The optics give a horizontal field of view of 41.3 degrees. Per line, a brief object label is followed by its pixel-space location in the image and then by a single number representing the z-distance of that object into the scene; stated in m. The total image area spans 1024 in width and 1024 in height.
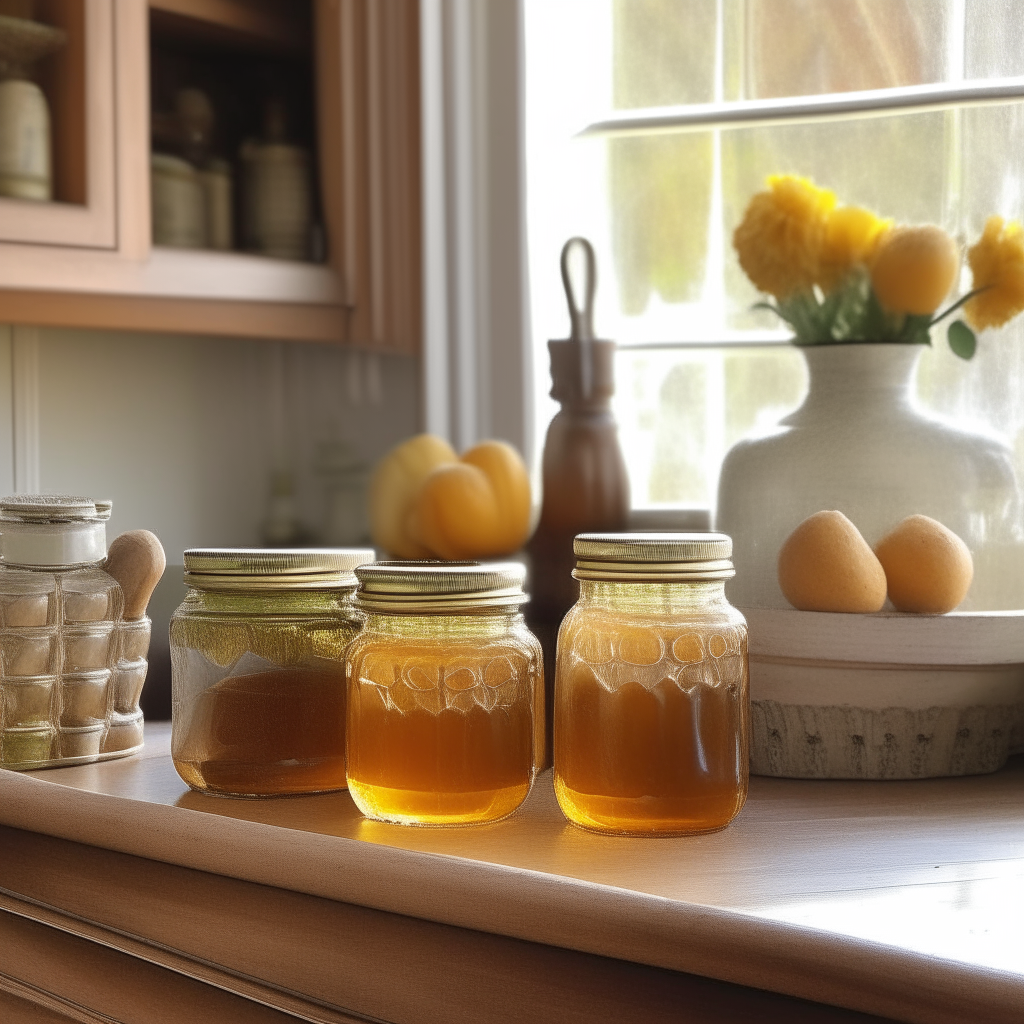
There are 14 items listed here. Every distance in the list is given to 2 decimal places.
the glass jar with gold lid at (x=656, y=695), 0.73
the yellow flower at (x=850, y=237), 0.95
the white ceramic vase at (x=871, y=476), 0.93
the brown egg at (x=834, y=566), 0.85
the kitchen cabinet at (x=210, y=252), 1.33
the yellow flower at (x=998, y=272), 0.95
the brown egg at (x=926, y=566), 0.85
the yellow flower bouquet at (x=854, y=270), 0.94
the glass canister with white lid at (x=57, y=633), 0.94
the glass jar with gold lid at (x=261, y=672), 0.84
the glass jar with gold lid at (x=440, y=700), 0.74
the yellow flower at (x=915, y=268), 0.91
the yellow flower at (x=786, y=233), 0.95
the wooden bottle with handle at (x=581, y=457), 1.04
